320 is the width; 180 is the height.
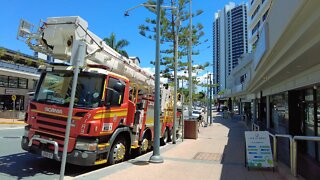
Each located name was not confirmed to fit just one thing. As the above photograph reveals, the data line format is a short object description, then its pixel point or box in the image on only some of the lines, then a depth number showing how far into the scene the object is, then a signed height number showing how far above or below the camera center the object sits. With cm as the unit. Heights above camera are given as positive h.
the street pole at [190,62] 1543 +353
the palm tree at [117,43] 3100 +909
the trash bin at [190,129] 1311 -120
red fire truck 589 +7
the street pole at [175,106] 1076 +11
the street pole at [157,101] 736 +23
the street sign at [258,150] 623 -112
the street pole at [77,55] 457 +108
